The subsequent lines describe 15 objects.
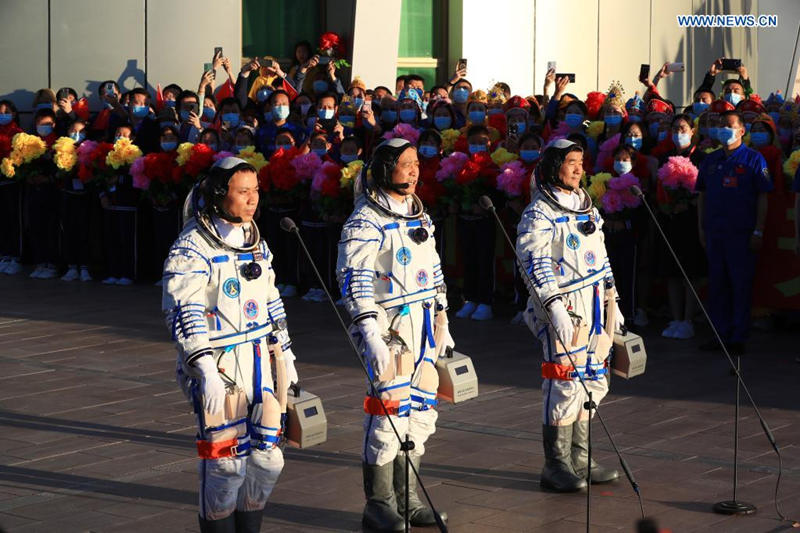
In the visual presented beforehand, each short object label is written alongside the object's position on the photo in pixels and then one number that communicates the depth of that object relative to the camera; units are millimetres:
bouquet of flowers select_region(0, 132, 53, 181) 18500
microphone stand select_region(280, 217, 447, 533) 6855
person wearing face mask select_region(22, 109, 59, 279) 19000
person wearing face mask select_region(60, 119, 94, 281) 18672
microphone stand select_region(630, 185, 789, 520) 8188
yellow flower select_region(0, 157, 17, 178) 18484
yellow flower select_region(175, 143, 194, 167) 17203
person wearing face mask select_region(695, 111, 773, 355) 13305
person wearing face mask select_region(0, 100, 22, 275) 19562
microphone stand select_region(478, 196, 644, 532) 7719
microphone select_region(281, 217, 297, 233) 7113
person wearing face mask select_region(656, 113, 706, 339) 14344
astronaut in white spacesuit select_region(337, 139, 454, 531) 7824
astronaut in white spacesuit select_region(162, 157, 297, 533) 6719
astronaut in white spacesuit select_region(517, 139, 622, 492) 8703
